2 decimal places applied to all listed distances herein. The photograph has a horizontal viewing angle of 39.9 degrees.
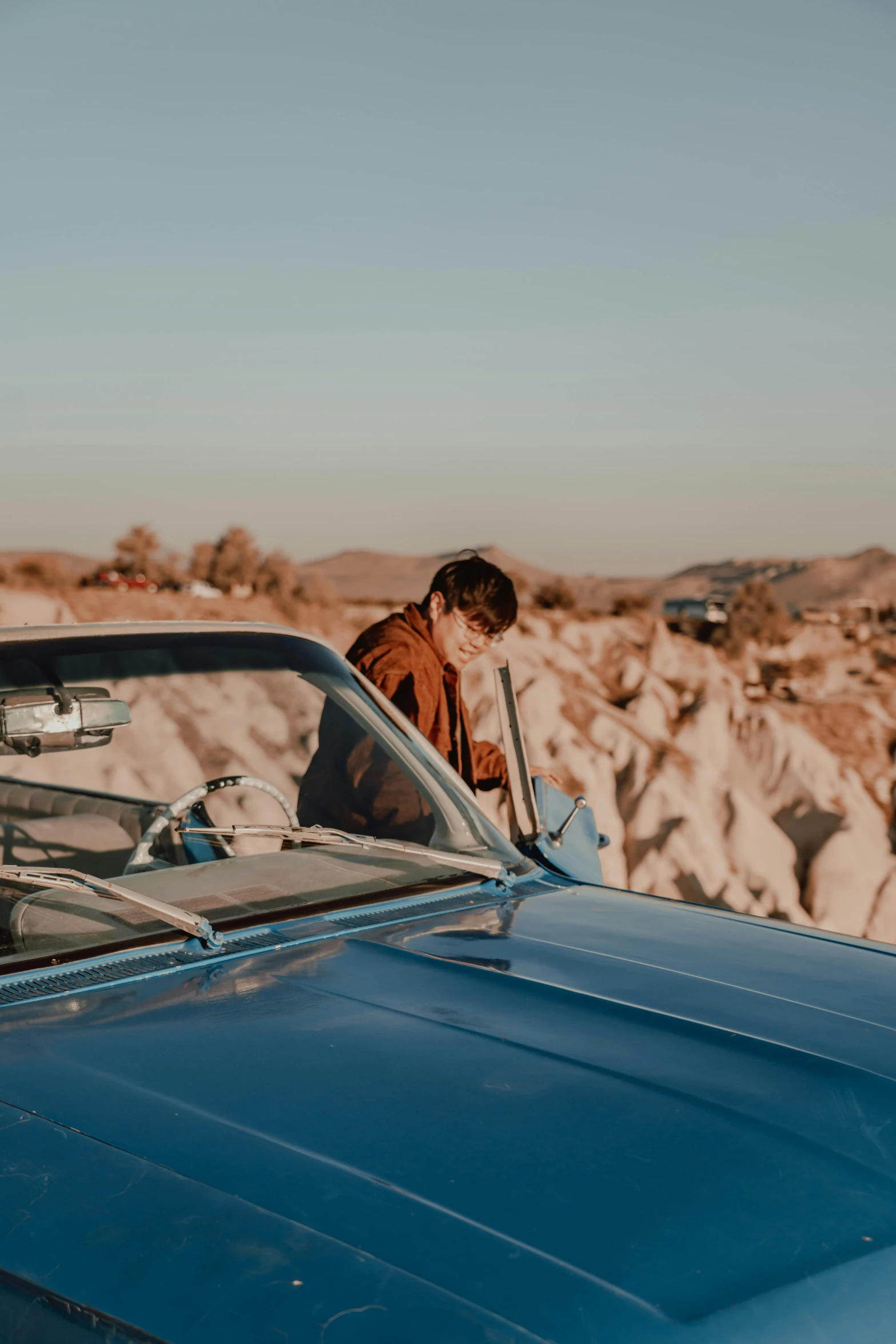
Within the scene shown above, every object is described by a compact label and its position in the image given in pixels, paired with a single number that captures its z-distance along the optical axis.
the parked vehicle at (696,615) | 30.19
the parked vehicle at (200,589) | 30.75
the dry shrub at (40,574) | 28.73
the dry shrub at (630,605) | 34.47
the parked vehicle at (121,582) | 30.36
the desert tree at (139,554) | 35.03
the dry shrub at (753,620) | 28.67
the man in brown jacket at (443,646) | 3.92
